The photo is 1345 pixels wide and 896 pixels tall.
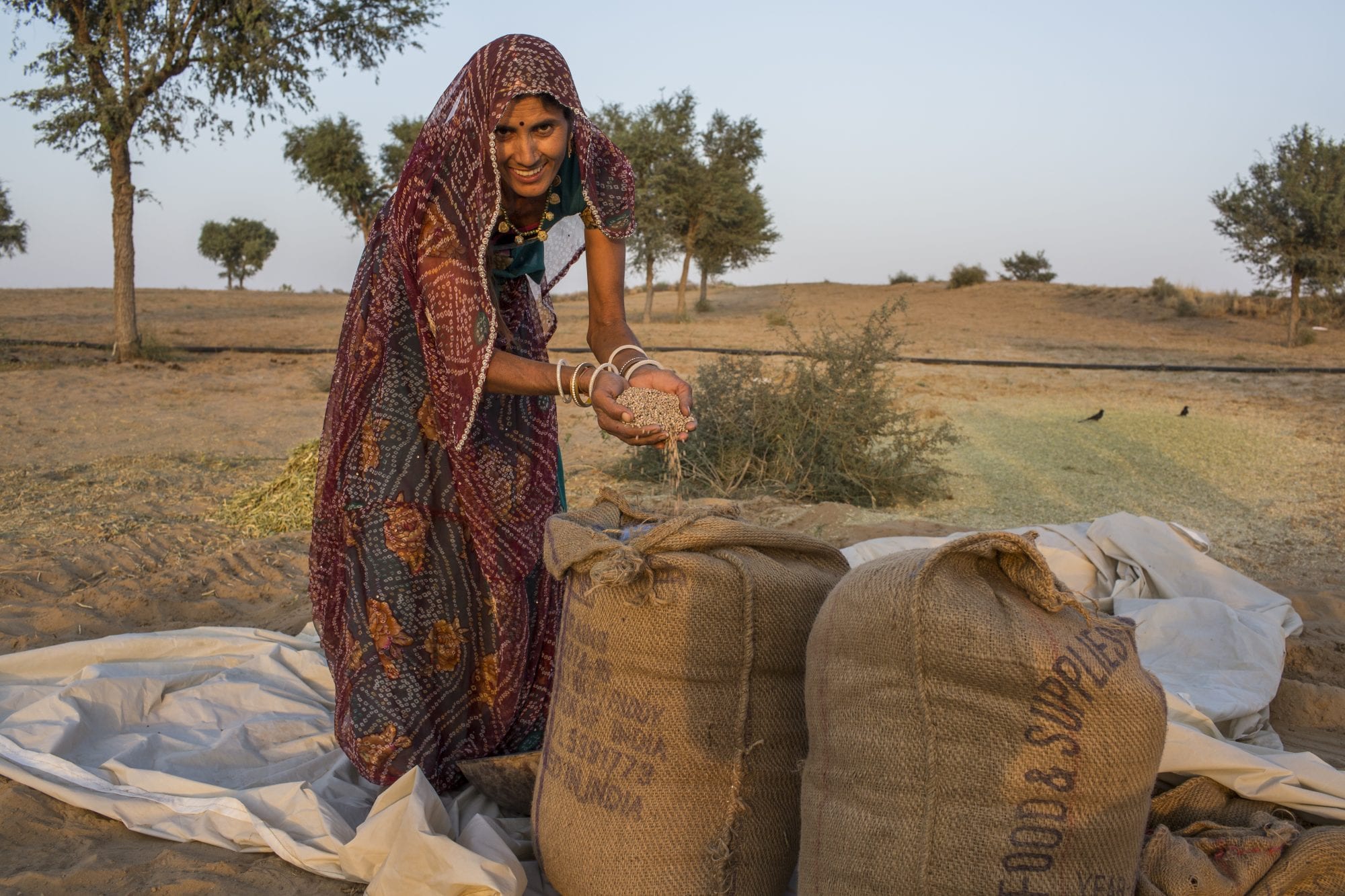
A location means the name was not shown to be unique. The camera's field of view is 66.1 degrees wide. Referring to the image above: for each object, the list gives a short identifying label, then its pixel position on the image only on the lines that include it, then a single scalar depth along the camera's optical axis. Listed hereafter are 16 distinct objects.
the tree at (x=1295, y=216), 17.02
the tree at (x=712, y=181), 22.44
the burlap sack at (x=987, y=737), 1.58
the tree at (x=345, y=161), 24.47
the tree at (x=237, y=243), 43.09
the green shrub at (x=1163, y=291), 22.67
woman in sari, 2.32
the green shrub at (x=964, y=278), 30.41
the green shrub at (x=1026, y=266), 34.75
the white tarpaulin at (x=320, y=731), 2.08
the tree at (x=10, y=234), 30.89
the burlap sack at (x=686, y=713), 1.87
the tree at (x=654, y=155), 21.91
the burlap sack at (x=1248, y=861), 1.79
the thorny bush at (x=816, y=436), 6.02
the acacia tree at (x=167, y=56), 11.73
